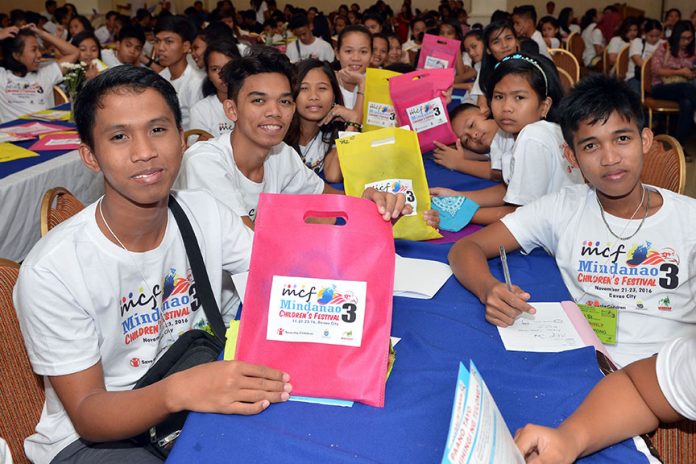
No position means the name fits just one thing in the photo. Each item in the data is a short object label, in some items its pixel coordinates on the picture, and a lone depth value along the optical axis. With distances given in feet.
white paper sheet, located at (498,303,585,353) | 4.05
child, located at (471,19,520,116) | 13.04
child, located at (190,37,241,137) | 10.69
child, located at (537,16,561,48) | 28.27
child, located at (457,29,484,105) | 16.85
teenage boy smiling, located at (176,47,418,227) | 6.20
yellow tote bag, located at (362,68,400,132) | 9.50
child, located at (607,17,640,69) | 25.99
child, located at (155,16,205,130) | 13.21
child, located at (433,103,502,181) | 8.26
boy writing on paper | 4.96
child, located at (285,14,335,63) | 23.00
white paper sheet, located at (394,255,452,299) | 4.84
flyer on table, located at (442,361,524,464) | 2.40
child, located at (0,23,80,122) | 13.08
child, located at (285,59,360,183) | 8.97
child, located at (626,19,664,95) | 22.16
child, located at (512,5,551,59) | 19.31
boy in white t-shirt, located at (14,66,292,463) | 3.37
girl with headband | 6.77
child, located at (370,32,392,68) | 15.92
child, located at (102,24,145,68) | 16.25
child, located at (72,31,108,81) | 16.11
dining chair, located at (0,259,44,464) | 3.90
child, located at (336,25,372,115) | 11.80
